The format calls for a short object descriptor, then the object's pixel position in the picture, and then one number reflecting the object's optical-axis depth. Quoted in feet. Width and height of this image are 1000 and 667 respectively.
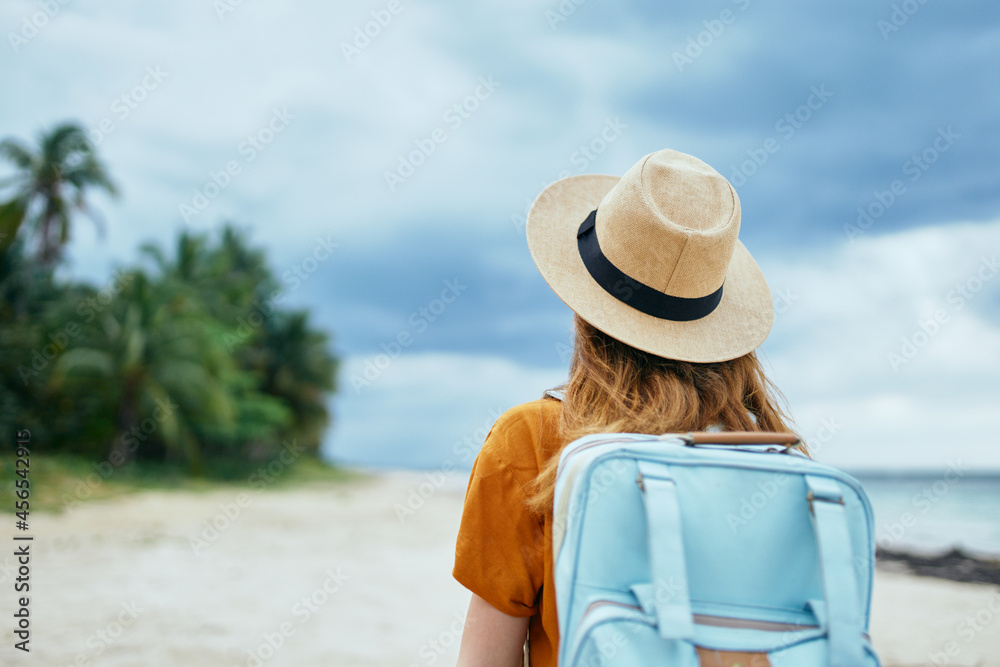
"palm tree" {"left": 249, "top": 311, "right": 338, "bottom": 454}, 89.92
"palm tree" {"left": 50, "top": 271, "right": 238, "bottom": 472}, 54.85
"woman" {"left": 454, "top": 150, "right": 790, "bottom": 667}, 3.56
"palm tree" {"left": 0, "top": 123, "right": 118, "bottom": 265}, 65.98
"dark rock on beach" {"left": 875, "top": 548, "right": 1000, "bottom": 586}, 28.25
